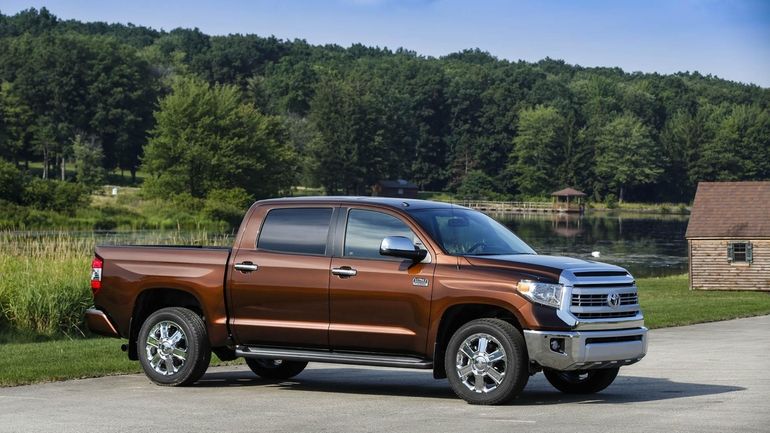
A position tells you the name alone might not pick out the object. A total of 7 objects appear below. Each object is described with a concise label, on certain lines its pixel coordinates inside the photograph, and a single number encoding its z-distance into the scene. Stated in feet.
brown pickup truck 39.50
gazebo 539.70
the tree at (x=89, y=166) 363.35
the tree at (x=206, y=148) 325.42
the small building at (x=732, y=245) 181.06
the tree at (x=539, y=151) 592.60
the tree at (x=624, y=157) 590.55
